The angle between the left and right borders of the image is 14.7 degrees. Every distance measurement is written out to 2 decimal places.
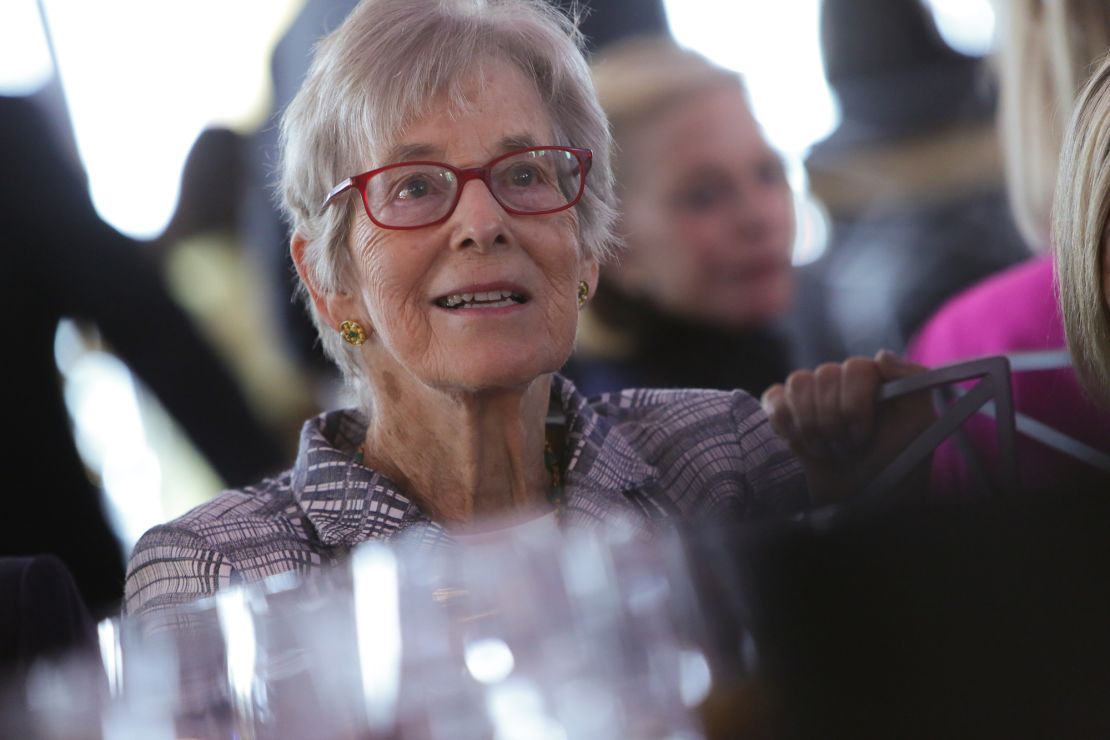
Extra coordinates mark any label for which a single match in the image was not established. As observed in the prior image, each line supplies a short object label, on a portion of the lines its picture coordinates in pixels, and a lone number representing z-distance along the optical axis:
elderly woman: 2.26
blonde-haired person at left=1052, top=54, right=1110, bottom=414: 2.20
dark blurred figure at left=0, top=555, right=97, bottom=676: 2.18
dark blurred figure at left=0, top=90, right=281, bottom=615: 2.84
